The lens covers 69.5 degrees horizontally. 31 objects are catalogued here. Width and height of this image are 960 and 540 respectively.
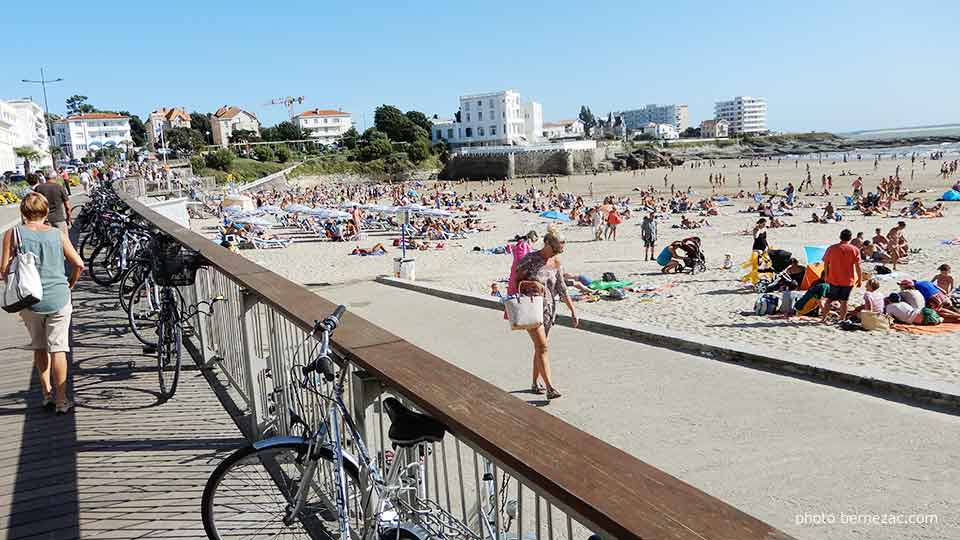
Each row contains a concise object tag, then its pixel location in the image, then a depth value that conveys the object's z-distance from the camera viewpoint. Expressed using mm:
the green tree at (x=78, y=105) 136375
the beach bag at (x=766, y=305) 12688
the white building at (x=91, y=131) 118188
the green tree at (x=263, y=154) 90375
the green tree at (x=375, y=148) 96188
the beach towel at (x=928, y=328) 10656
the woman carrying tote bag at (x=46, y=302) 4598
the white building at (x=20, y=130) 68812
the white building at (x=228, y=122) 125500
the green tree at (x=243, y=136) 110312
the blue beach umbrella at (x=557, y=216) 34750
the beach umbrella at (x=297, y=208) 36406
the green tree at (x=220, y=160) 78188
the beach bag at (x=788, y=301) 12484
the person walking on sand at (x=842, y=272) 11484
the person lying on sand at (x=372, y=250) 26016
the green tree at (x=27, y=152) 65906
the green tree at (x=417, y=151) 99250
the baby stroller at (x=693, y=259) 18422
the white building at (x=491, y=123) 122125
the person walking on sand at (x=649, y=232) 20891
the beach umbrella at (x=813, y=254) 15898
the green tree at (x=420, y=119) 127125
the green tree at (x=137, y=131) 131500
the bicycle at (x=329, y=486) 2189
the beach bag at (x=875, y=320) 10992
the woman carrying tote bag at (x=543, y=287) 7438
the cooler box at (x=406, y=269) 17266
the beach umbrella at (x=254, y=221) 30281
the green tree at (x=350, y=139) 110100
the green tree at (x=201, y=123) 129500
